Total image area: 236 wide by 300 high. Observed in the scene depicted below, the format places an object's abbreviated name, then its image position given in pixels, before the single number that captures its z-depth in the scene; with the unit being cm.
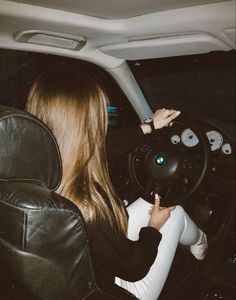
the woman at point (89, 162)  145
